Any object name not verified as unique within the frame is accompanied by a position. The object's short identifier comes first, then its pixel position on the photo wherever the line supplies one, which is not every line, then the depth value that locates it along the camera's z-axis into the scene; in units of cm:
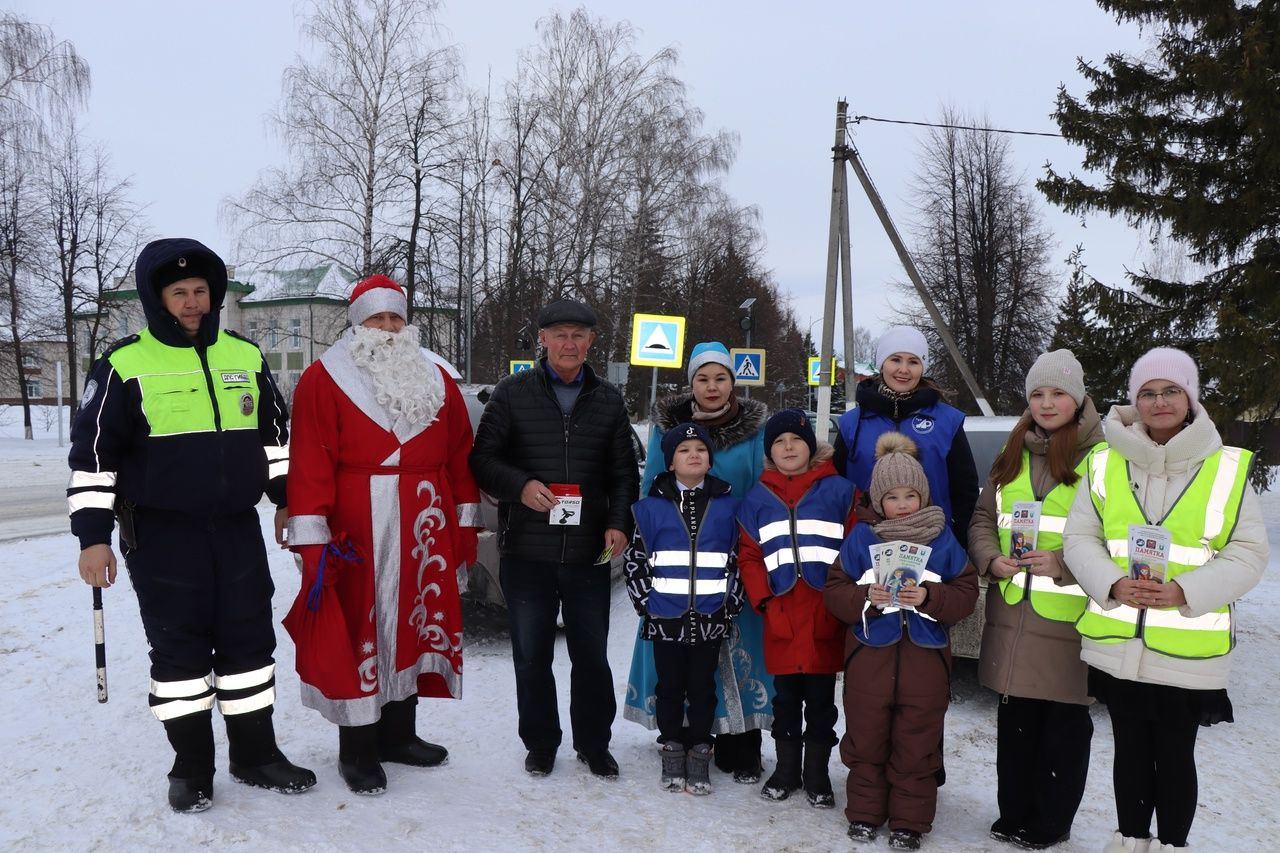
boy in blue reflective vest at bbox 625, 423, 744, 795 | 368
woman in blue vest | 365
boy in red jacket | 356
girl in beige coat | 323
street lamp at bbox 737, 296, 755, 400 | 1948
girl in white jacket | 286
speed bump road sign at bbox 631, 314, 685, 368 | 1377
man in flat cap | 386
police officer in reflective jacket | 327
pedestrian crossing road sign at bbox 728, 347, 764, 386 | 1349
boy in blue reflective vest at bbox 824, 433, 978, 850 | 323
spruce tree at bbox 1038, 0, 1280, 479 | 883
